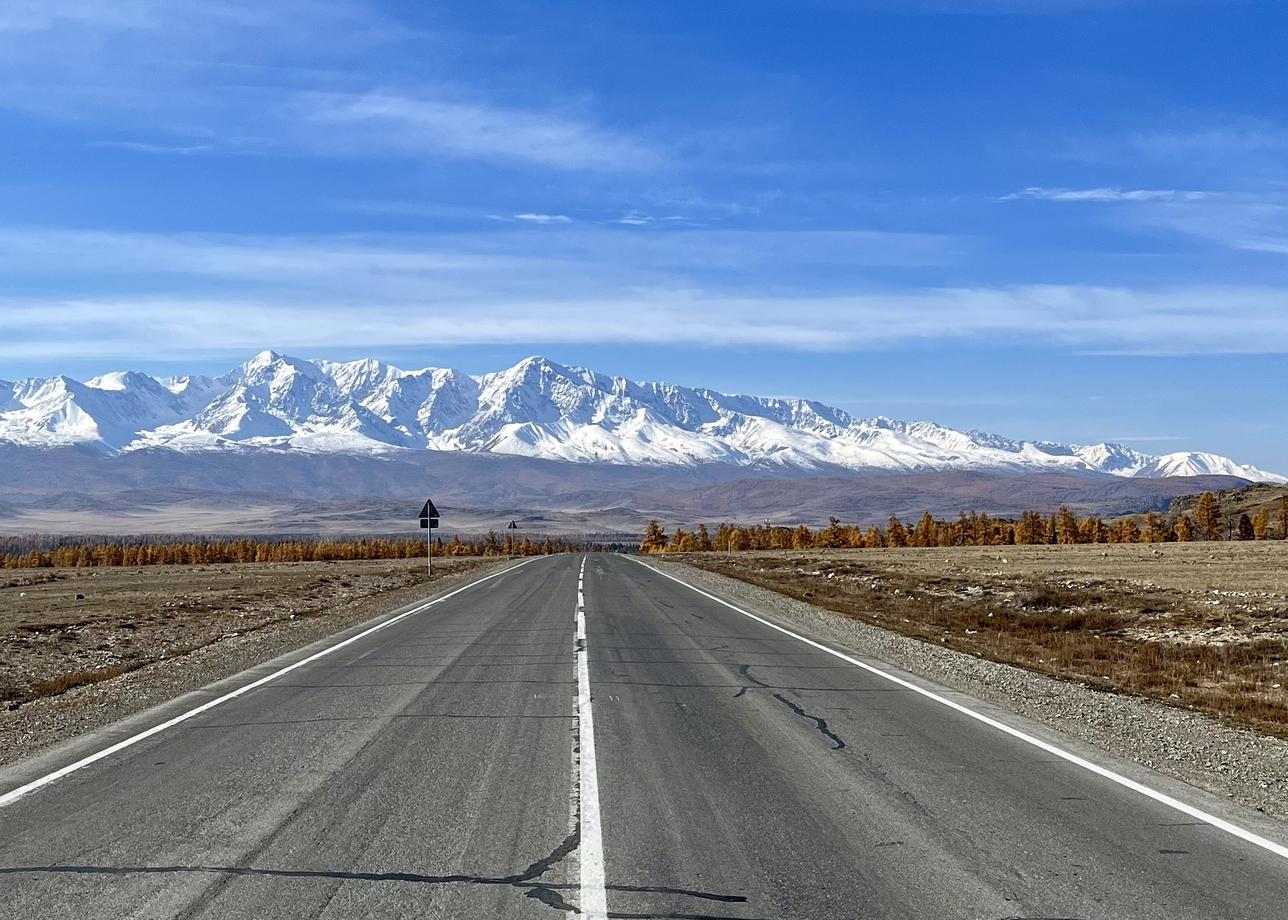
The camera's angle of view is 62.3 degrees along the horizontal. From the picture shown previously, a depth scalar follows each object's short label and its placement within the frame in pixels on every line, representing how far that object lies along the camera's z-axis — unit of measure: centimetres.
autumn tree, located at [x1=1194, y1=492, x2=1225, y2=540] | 13038
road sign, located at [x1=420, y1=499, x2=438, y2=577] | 4331
